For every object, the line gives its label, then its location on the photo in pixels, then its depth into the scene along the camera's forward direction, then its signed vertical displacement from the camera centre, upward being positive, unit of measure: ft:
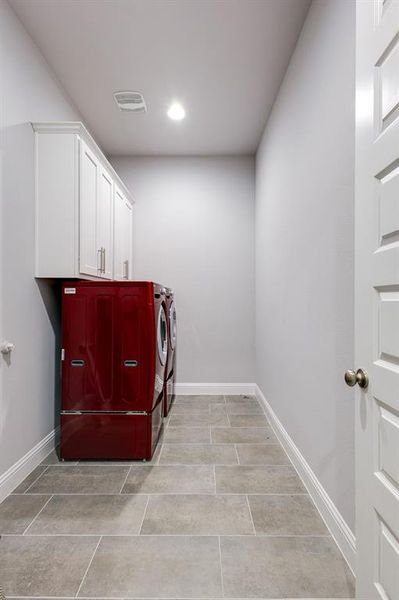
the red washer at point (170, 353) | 10.07 -1.71
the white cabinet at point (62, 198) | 7.23 +2.34
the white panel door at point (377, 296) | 2.80 +0.08
